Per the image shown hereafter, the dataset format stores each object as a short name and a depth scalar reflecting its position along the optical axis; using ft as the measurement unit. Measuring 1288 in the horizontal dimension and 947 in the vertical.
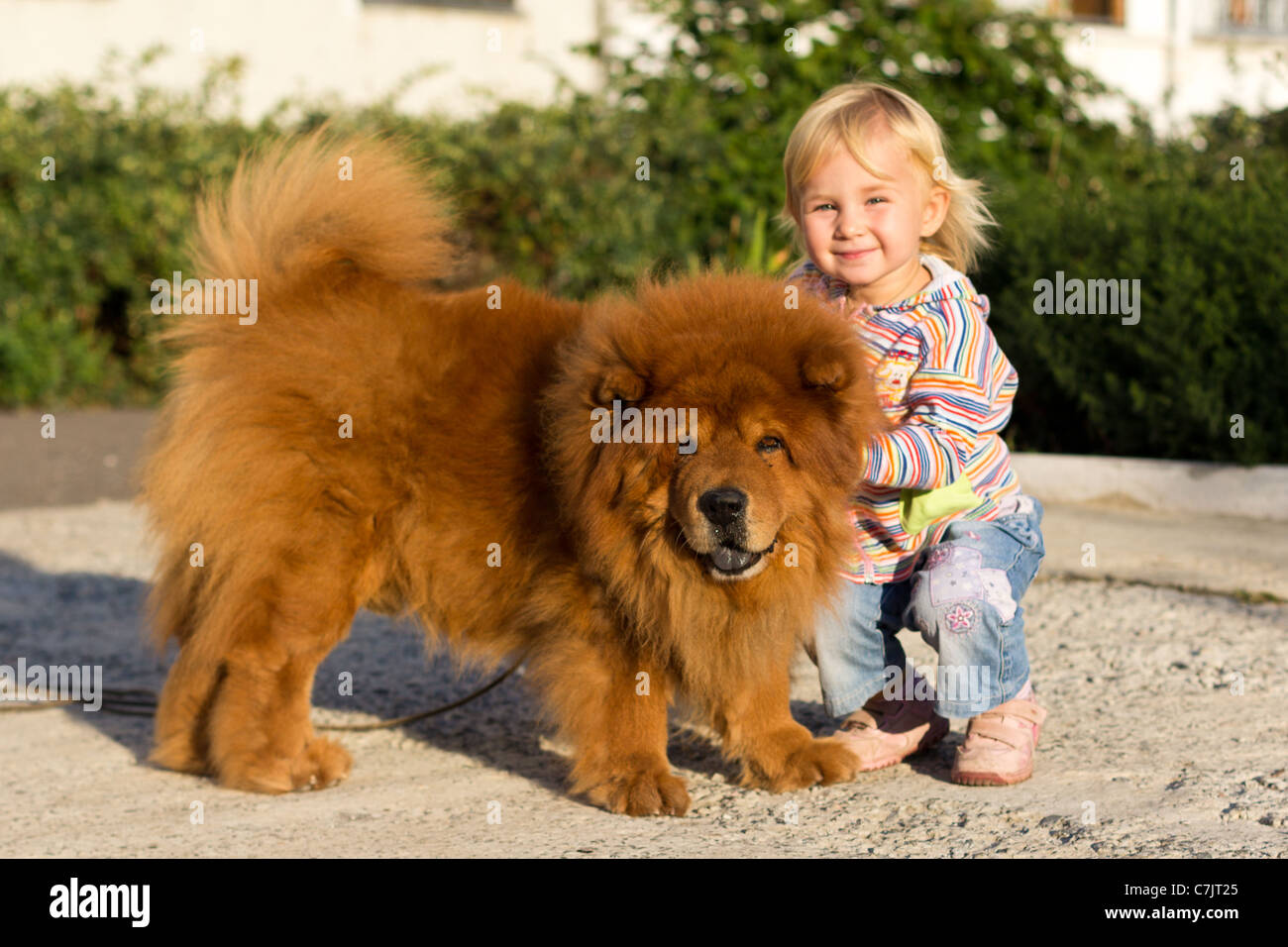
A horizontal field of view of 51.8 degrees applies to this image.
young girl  11.27
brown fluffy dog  10.30
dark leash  13.89
